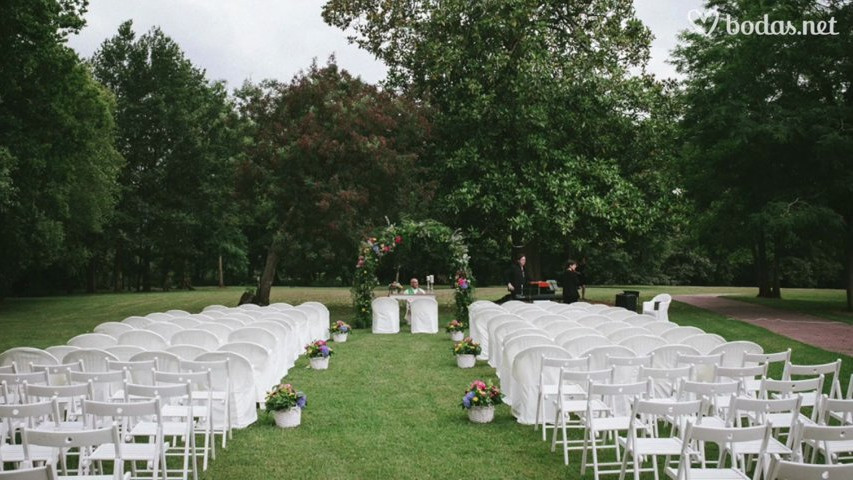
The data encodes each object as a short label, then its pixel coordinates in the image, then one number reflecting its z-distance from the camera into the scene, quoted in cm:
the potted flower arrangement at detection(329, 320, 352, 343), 1748
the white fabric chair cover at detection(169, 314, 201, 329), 1174
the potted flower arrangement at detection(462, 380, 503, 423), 876
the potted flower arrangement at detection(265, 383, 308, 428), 855
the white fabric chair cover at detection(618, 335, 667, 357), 888
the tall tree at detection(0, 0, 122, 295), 2102
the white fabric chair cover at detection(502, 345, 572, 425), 848
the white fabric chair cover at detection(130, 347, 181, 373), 773
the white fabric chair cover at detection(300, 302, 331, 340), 1697
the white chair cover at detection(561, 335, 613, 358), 882
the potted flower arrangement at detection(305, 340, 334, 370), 1295
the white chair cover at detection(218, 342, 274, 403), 895
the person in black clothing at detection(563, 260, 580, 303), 2005
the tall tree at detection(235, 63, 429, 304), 2466
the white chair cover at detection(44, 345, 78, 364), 854
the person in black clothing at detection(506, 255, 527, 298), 2005
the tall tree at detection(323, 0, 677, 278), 2488
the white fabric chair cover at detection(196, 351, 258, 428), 839
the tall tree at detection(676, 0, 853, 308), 2405
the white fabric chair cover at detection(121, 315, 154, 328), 1209
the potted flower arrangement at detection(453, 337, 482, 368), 1316
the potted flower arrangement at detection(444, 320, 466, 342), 1727
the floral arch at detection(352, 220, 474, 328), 2084
